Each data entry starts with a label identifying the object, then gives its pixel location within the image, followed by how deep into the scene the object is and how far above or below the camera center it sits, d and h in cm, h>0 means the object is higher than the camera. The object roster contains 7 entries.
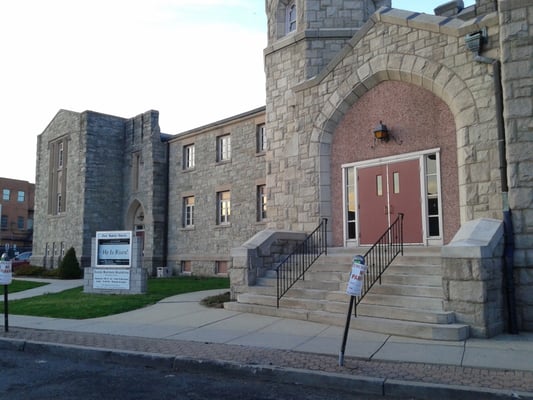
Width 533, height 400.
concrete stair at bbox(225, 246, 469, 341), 793 -108
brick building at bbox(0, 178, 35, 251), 6141 +436
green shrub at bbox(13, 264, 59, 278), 2663 -147
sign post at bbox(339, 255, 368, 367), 648 -44
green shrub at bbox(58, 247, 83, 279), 2480 -109
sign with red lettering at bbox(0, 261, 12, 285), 960 -52
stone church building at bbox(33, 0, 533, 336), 882 +267
